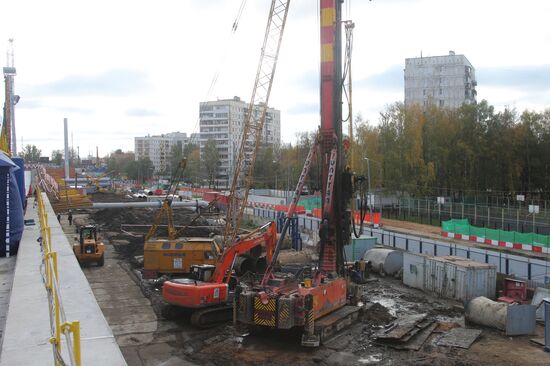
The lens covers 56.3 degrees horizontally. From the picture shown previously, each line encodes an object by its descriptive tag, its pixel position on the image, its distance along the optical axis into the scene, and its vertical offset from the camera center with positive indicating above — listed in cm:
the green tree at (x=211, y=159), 11281 +432
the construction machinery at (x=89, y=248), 2783 -373
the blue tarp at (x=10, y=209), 1109 -65
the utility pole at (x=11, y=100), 5386 +911
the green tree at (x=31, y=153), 17409 +947
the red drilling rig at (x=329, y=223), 1588 -157
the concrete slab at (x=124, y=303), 2052 -505
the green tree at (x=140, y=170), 15875 +291
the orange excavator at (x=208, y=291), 1719 -381
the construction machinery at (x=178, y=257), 2300 -353
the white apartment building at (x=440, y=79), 9050 +1747
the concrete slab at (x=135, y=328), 1730 -512
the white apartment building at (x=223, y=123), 15088 +1658
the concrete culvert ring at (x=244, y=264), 2275 -382
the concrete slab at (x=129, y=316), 1848 -509
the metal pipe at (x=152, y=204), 5133 -259
